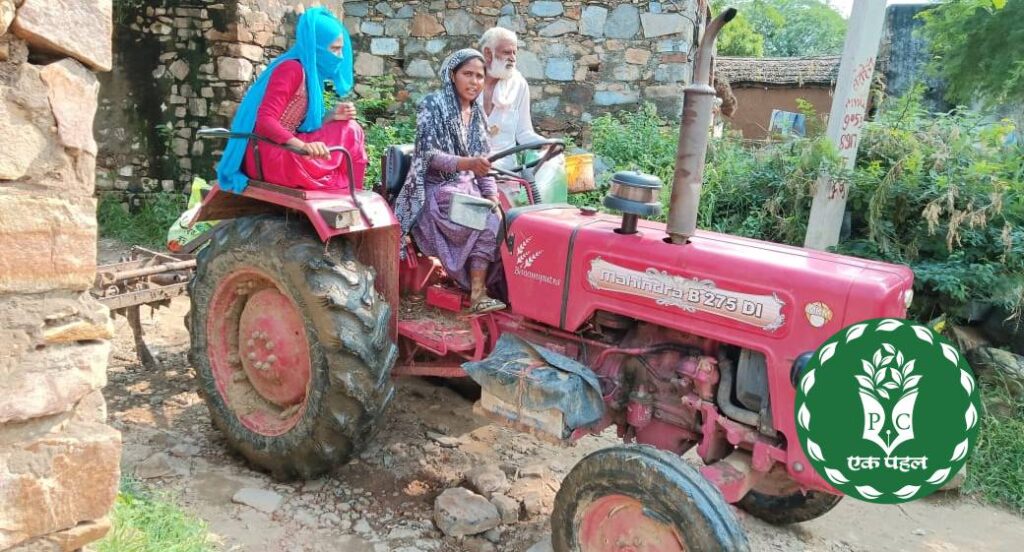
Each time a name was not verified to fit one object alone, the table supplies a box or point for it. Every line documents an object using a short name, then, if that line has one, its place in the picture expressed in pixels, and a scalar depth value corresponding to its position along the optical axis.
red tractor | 2.48
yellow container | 4.84
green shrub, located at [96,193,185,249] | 7.66
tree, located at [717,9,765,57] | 21.74
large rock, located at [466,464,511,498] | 3.31
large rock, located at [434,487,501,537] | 3.03
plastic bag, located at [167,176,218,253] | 5.36
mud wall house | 13.22
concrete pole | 4.76
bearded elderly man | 4.62
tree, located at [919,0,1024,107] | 8.90
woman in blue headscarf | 3.47
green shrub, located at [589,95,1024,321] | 4.56
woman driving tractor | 3.40
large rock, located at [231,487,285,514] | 3.17
